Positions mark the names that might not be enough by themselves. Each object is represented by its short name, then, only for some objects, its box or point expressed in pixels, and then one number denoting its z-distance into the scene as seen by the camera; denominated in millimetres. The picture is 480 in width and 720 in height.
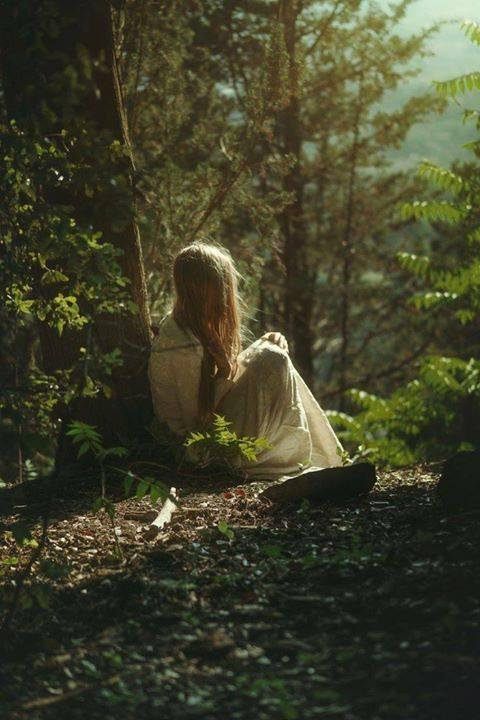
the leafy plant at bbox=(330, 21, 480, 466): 10281
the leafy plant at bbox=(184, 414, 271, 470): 7059
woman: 7434
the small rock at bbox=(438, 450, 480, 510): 5496
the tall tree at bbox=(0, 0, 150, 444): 4328
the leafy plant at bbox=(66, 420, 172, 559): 4496
